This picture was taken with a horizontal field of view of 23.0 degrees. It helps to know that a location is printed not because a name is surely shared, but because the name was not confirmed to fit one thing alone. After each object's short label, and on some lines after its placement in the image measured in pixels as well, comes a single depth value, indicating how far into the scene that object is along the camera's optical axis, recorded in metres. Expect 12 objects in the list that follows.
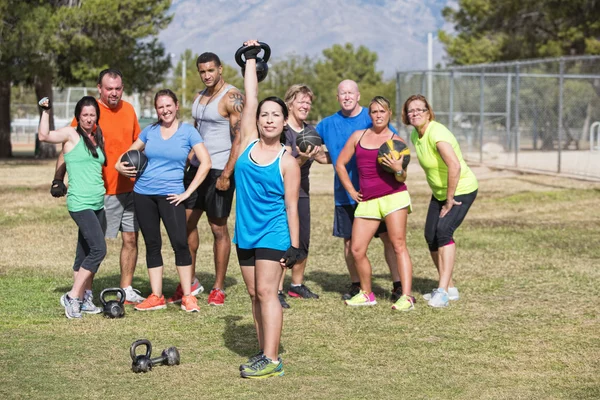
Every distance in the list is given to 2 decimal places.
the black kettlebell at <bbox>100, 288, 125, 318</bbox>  13.22
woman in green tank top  13.37
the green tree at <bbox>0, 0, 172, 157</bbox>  50.43
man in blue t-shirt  14.75
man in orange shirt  13.85
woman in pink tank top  13.95
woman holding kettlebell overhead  10.13
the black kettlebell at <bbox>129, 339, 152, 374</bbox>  10.40
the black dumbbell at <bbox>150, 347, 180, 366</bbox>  10.68
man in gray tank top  13.79
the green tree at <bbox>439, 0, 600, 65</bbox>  61.93
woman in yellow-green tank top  13.97
